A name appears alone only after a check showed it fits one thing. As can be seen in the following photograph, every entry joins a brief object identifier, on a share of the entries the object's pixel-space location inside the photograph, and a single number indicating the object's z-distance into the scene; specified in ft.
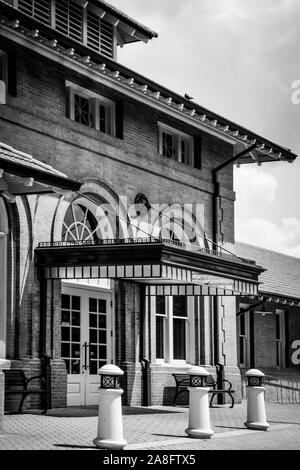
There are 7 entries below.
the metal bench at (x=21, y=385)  55.86
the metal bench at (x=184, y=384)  71.36
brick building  59.36
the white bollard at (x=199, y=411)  46.88
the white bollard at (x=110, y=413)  40.24
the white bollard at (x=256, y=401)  52.95
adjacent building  97.19
